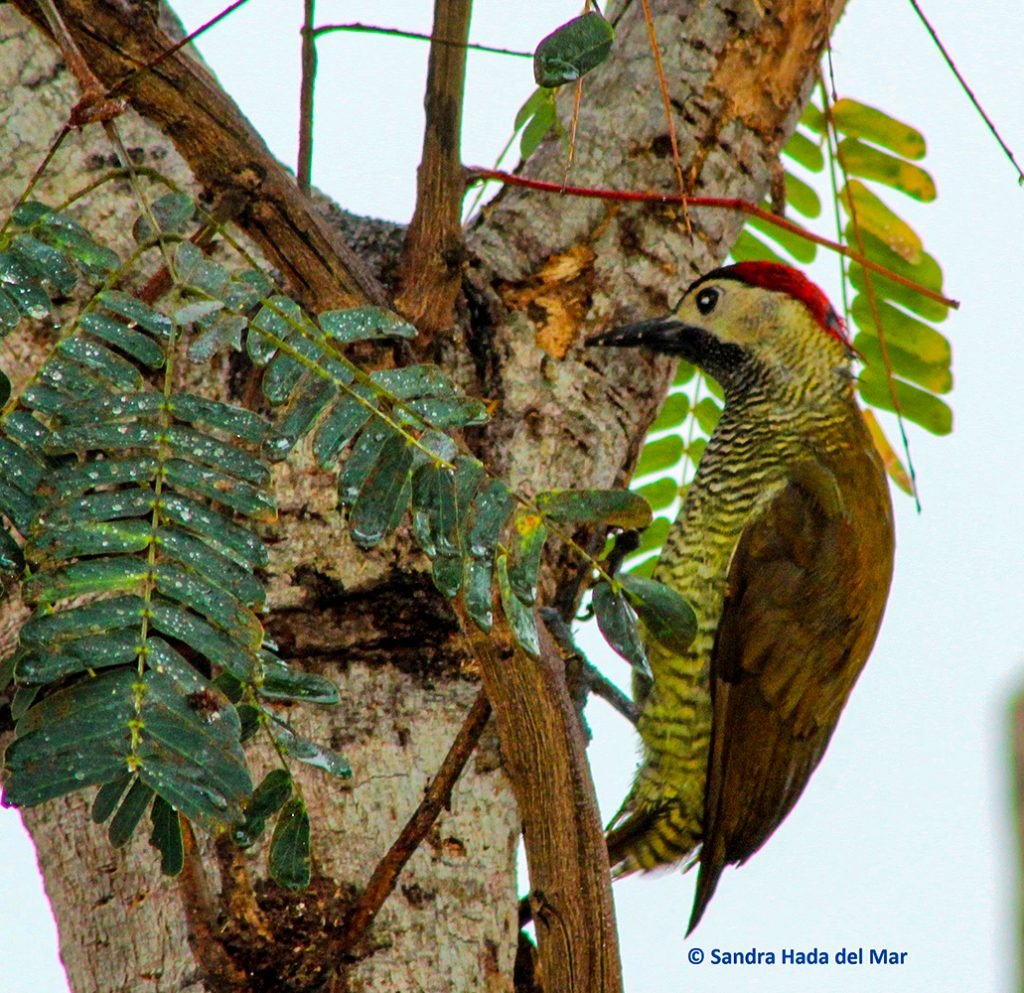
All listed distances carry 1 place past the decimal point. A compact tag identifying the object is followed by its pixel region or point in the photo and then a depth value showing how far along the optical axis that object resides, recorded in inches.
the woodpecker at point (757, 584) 145.1
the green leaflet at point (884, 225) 146.0
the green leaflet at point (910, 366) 146.0
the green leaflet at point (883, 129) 146.0
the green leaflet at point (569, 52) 137.7
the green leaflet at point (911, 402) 146.0
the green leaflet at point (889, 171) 146.1
